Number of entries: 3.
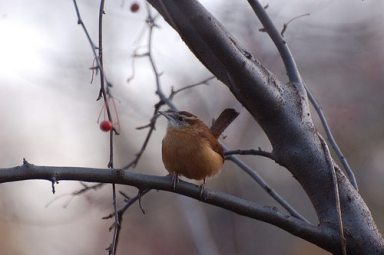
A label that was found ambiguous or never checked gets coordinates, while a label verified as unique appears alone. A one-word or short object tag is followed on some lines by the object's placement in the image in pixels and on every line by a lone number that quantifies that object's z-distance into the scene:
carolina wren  5.14
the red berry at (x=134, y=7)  6.29
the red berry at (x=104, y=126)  4.86
